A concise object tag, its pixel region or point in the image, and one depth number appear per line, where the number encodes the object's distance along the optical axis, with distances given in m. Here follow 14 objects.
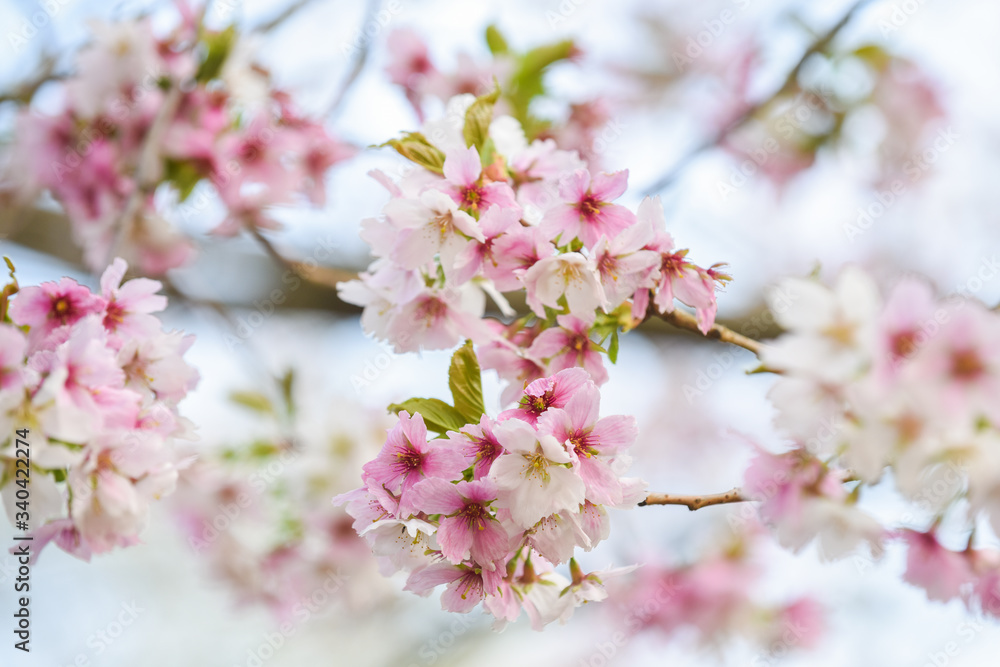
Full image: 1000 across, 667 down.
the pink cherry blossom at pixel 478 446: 0.97
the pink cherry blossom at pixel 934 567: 1.01
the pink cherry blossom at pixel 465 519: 0.96
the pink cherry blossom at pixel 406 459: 0.97
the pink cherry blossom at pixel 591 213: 0.99
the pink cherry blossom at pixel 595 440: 0.96
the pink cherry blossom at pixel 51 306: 1.00
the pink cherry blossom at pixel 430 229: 0.99
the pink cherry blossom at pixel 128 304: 1.02
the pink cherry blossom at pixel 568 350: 1.01
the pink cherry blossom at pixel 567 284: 0.98
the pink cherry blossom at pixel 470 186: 1.00
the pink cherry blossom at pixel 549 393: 0.97
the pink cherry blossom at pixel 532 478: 0.95
